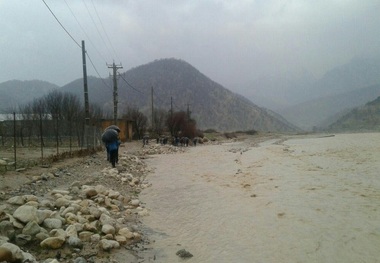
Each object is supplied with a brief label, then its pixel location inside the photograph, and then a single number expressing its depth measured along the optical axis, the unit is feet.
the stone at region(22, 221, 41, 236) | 20.55
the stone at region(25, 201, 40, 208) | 24.81
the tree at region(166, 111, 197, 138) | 204.03
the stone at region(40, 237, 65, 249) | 20.08
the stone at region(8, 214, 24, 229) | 20.80
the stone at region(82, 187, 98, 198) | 33.21
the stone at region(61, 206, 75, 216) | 25.28
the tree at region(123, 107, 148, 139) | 184.14
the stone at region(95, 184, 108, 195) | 34.88
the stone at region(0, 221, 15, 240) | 19.52
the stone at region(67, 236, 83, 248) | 21.11
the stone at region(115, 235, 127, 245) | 23.62
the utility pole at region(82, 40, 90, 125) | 79.92
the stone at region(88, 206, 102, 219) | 26.78
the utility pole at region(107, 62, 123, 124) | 109.35
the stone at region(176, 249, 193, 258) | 23.15
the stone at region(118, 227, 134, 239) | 24.80
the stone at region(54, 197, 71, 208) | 27.32
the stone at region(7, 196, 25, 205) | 24.90
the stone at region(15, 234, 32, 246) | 19.64
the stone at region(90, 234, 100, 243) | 22.53
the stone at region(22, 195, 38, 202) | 26.04
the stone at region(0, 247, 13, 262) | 15.78
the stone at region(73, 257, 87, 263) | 19.21
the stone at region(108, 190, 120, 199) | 35.30
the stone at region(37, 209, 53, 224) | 22.61
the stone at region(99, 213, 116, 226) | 25.67
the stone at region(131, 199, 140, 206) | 36.47
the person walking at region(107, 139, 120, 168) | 57.11
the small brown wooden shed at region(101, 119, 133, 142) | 143.02
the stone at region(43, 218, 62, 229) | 22.54
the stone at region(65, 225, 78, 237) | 21.99
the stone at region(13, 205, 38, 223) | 21.57
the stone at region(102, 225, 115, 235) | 23.95
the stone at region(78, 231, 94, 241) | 22.59
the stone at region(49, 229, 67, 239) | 21.16
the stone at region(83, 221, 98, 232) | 23.87
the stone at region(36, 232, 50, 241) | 20.49
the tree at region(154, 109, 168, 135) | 209.96
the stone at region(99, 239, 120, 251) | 21.88
